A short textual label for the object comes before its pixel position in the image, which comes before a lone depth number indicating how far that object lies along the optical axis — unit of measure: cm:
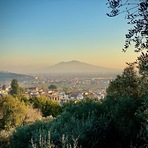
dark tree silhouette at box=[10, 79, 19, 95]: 5803
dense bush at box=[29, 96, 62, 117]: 2659
